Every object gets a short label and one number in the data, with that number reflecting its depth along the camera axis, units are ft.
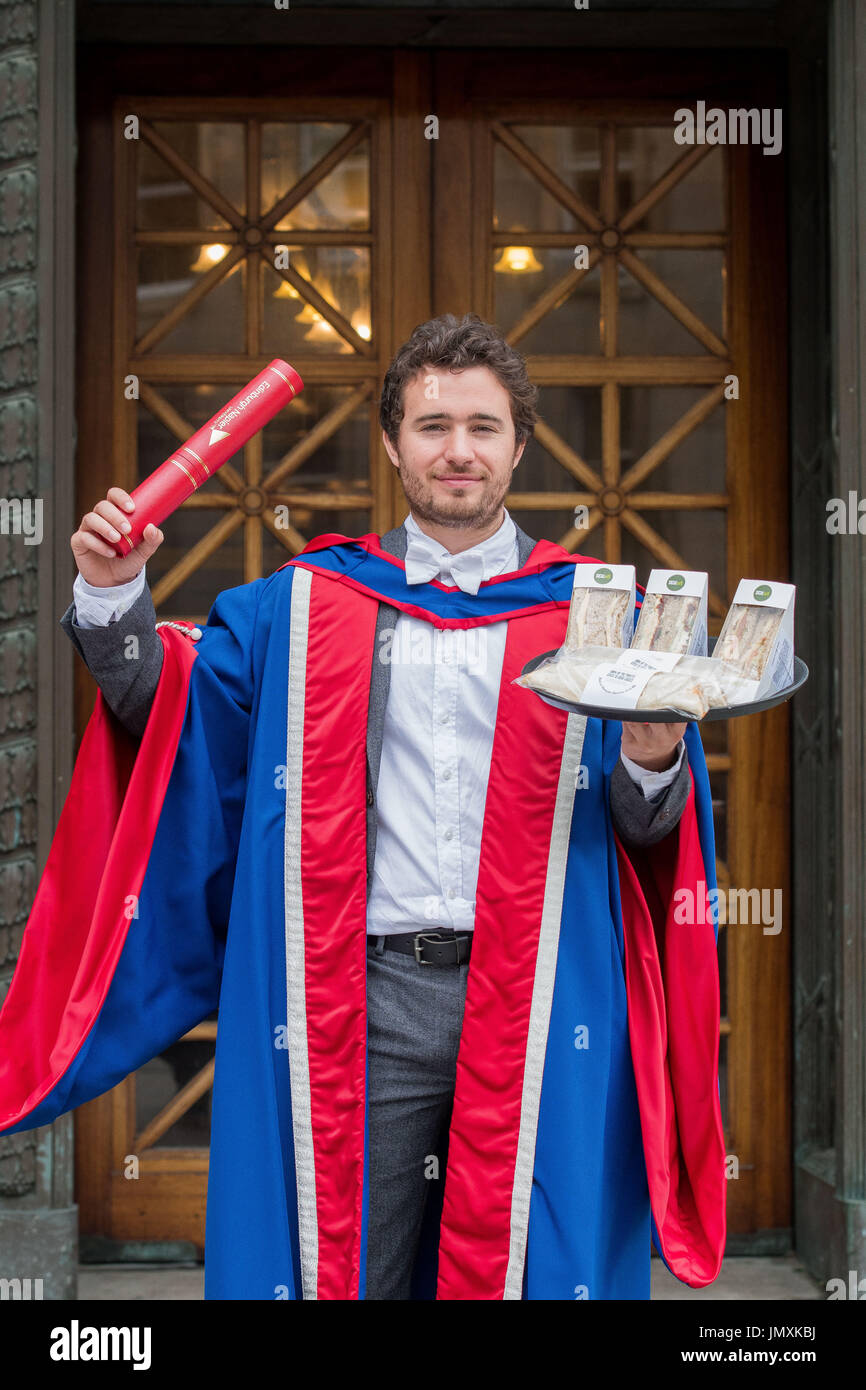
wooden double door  12.87
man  7.12
